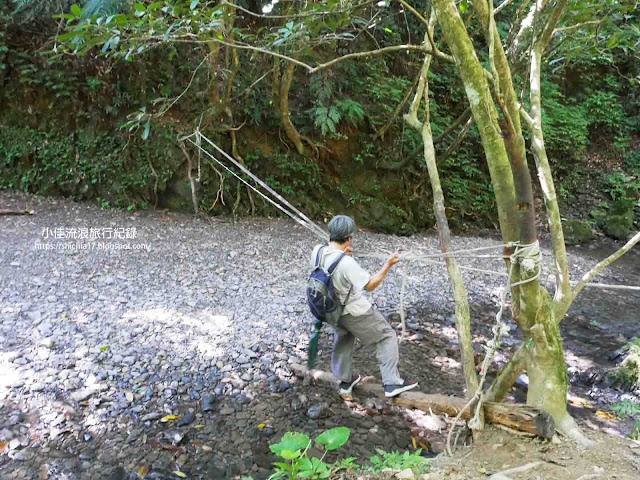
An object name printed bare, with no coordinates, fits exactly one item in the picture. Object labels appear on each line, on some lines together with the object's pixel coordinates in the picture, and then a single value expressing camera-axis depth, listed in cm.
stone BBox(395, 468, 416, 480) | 200
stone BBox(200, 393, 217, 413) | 325
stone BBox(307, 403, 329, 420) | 327
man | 295
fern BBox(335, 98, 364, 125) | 845
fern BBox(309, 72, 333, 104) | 841
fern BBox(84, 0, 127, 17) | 557
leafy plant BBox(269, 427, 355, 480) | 183
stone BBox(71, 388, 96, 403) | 316
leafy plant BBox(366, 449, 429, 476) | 213
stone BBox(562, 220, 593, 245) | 992
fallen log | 242
